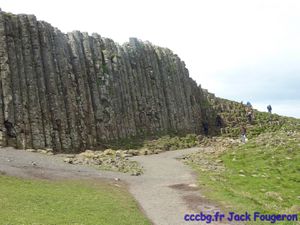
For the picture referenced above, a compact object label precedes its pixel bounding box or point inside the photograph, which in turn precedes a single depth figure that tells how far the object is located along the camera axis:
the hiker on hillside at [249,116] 74.21
